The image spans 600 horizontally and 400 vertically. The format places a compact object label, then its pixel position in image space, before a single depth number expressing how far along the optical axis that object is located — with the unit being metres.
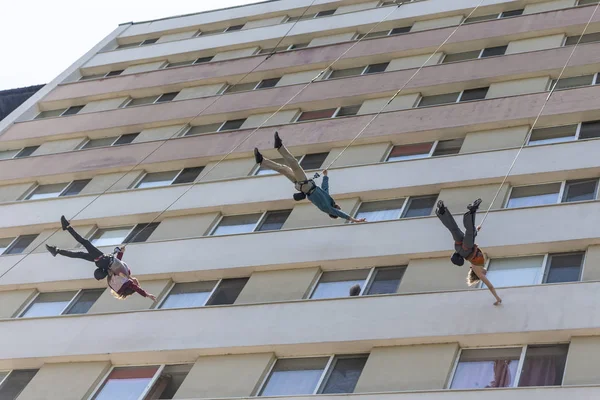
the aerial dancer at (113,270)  17.88
